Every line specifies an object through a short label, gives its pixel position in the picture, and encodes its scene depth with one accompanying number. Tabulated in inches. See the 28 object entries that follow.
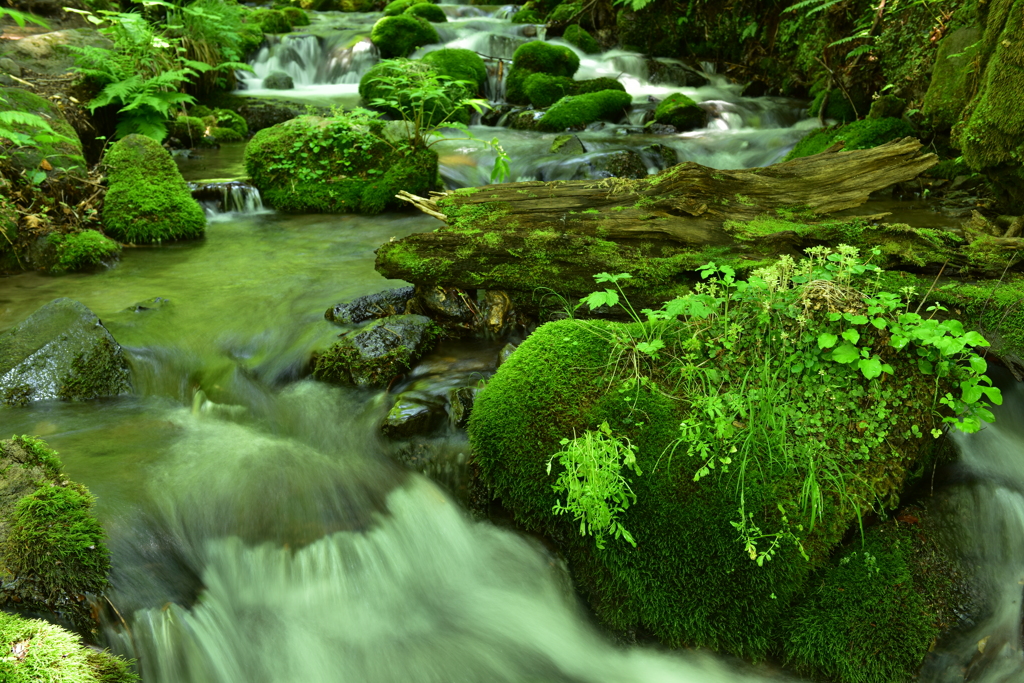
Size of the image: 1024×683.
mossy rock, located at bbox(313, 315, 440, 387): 167.6
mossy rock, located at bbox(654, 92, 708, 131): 420.2
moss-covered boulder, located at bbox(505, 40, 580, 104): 501.4
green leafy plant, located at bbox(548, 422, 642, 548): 107.6
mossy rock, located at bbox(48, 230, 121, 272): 239.1
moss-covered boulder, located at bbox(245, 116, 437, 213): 317.7
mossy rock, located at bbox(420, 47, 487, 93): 493.4
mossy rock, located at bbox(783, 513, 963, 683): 103.5
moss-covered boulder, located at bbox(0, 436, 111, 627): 92.0
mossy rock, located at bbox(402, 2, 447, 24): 667.4
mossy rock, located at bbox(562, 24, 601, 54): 610.9
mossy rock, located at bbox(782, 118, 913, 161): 292.0
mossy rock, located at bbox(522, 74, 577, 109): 478.3
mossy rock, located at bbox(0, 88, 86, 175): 258.2
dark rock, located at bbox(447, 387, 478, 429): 148.0
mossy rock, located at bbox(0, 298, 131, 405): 160.1
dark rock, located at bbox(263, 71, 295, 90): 544.4
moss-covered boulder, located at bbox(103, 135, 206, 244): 269.3
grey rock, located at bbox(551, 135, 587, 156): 356.5
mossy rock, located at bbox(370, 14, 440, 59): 575.8
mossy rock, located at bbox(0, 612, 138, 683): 78.5
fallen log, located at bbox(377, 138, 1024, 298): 158.2
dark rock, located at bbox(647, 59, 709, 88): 528.1
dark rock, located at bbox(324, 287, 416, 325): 193.8
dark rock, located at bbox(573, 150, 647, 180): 325.1
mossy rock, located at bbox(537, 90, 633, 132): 423.8
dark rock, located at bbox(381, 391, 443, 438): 149.0
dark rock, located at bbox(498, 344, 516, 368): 160.9
